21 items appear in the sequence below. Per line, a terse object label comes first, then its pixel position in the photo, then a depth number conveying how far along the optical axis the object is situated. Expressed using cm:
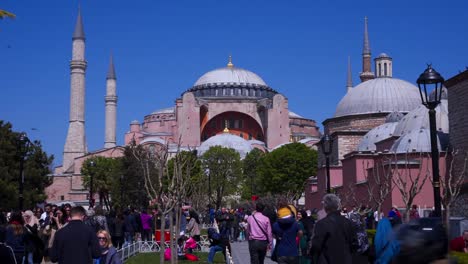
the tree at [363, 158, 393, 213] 2819
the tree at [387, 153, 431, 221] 2845
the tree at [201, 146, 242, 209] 5325
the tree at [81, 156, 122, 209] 5708
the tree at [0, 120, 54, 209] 3266
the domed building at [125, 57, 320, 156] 7762
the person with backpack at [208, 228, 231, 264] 1323
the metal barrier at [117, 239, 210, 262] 1467
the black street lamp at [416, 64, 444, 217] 848
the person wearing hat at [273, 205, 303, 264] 849
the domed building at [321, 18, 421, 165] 5400
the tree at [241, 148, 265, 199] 5827
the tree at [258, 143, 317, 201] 5597
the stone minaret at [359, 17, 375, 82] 6669
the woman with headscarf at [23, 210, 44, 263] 858
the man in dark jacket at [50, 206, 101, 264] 617
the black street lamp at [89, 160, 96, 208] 5839
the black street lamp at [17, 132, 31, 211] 1701
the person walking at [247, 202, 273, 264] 966
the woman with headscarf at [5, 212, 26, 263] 796
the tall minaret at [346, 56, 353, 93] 8581
